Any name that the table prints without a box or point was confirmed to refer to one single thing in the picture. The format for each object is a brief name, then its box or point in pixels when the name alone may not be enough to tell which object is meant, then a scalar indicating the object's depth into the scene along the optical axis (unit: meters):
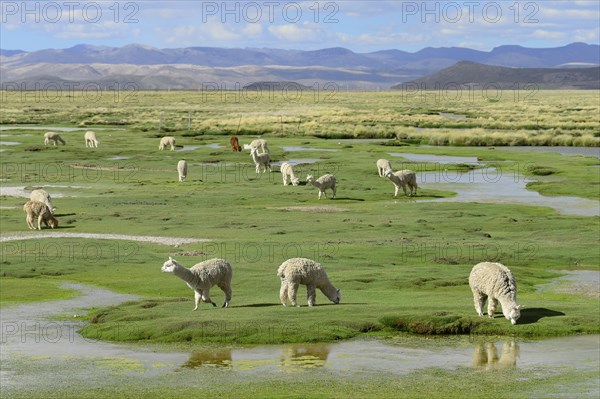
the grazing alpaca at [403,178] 52.09
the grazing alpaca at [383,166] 57.41
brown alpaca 75.62
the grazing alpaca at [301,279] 24.98
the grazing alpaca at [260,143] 65.61
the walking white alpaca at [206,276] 24.81
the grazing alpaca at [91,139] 80.64
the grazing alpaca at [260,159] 62.09
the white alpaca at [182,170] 58.97
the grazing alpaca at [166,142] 77.81
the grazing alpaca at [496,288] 23.77
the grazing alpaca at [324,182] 50.84
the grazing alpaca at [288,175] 55.50
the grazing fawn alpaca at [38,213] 41.00
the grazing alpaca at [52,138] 80.31
